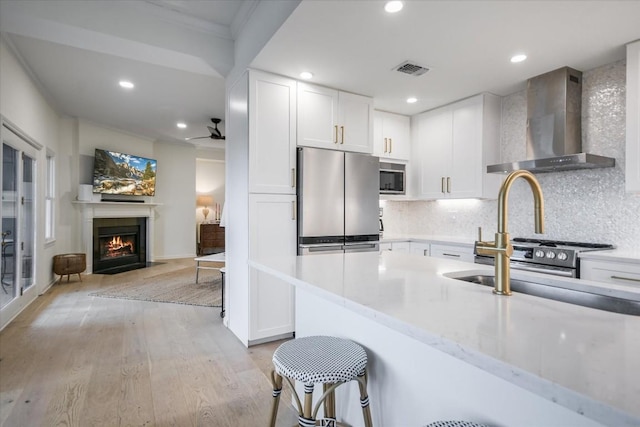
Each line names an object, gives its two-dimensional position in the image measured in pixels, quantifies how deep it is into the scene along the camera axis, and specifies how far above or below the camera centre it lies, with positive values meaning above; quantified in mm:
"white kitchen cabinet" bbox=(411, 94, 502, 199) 3447 +702
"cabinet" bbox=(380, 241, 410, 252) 3656 -361
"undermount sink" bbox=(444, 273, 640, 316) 1097 -298
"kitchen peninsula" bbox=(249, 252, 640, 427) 517 -249
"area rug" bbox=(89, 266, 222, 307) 4273 -1072
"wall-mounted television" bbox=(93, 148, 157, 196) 5816 +727
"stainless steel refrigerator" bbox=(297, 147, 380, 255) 3086 +116
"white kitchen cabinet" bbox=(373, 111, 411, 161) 3930 +926
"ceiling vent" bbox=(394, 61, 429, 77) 2762 +1223
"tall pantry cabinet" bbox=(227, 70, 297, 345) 2873 +98
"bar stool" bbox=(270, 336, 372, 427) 1136 -533
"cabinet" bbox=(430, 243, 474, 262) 3240 -386
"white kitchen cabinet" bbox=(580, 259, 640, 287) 2168 -392
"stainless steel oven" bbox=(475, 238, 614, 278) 2432 -329
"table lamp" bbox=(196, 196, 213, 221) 8832 +283
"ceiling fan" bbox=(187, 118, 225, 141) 5547 +1451
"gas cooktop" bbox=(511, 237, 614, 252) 2631 -259
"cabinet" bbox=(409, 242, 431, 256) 3617 -382
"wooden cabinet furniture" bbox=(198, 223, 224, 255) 8031 -569
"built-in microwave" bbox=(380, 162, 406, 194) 3912 +420
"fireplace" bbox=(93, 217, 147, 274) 6012 -597
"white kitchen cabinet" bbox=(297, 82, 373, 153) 3150 +929
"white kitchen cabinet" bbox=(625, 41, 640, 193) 2389 +680
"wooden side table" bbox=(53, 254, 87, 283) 4980 -767
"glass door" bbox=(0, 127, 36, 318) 3283 -92
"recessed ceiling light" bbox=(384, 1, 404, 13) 1934 +1208
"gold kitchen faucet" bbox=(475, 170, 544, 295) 996 -57
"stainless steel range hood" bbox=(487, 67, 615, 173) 2828 +794
